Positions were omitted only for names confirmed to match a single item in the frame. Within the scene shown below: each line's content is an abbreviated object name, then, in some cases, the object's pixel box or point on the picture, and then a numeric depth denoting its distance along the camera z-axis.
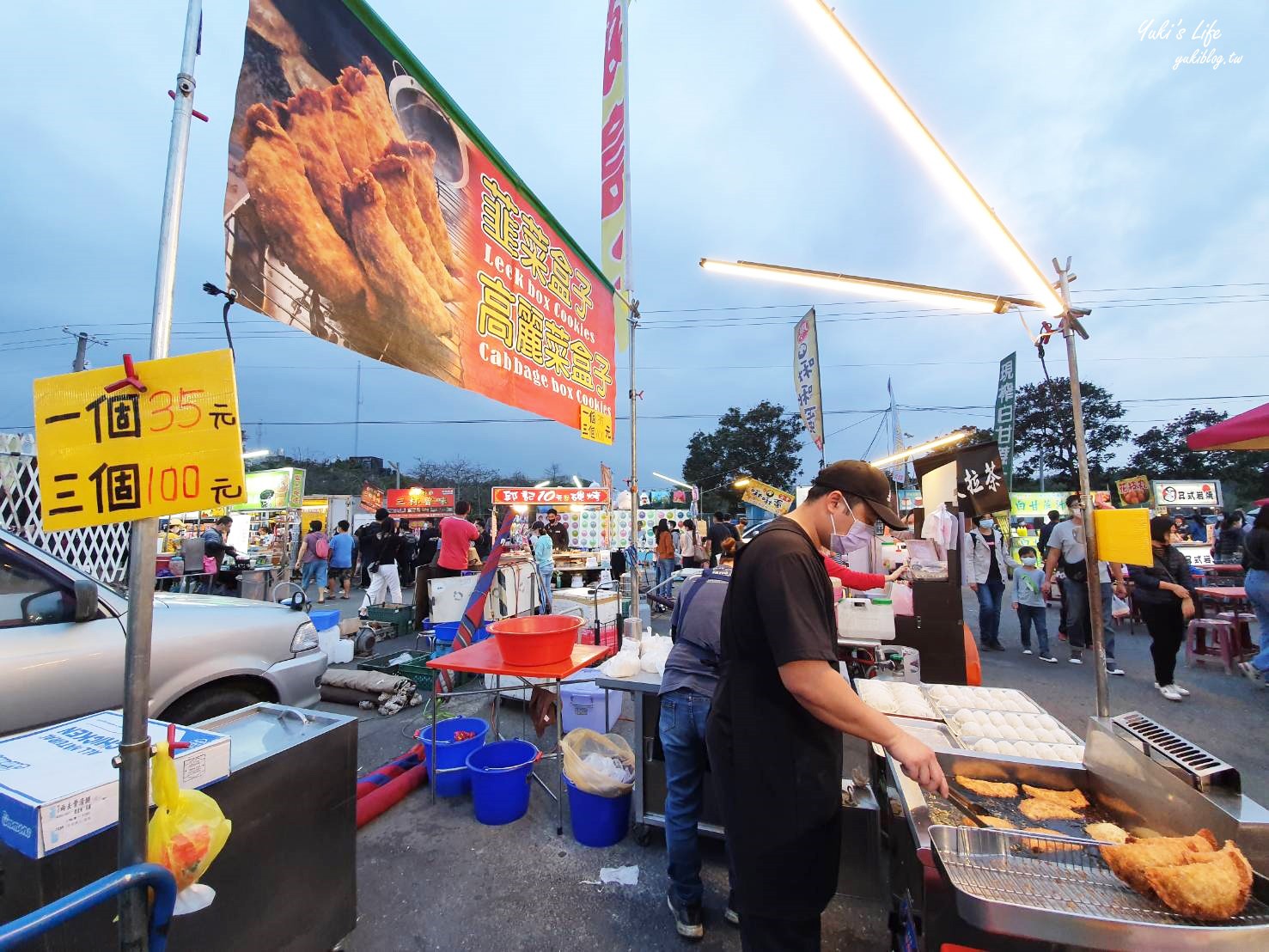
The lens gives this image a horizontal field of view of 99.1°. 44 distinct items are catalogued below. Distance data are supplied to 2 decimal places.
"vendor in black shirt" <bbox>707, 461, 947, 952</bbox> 1.64
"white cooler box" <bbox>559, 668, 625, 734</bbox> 4.14
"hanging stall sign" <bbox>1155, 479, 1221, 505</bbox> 15.67
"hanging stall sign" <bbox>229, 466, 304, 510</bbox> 17.70
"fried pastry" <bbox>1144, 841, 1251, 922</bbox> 1.18
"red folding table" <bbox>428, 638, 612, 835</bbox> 3.24
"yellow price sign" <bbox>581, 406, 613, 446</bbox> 4.37
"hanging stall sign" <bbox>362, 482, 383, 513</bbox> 21.36
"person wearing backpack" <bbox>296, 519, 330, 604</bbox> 10.71
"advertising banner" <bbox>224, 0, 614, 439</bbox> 1.97
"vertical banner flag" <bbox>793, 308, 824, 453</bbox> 7.91
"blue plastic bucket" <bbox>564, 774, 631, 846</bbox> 3.11
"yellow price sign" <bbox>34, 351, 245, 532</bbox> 1.21
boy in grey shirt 6.82
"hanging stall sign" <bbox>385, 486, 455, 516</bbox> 28.75
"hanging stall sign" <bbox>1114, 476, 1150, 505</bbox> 13.23
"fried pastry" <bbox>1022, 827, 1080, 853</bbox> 1.52
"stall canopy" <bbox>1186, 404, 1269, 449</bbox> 4.78
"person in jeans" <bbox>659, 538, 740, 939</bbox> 2.47
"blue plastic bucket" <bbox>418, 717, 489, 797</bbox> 3.66
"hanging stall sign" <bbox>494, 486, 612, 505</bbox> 18.33
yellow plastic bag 1.29
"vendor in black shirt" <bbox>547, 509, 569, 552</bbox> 14.07
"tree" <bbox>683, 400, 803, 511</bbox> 38.41
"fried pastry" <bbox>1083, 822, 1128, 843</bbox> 1.66
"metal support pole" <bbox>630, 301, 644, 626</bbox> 4.52
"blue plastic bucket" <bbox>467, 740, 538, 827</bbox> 3.32
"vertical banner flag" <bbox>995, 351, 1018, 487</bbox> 13.99
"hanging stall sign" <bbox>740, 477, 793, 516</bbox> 9.92
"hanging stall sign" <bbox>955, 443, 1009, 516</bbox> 4.66
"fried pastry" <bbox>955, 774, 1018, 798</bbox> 1.99
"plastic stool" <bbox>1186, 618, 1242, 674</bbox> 6.17
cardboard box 1.41
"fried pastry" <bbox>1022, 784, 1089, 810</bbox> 1.90
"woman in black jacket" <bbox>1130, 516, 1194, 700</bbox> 5.06
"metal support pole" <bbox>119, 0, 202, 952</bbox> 1.21
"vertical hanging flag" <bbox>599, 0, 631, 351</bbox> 4.84
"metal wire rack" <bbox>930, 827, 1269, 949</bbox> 1.21
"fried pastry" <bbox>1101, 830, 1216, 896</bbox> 1.31
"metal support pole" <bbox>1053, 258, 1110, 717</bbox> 2.47
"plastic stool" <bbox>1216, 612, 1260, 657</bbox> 6.23
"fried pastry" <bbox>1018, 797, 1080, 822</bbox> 1.84
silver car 2.54
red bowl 3.31
